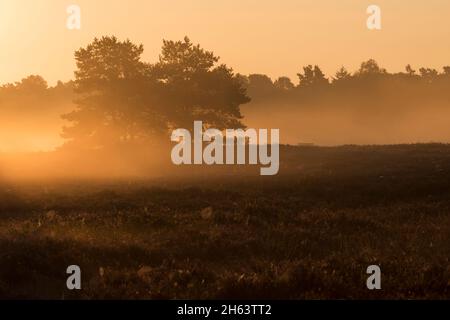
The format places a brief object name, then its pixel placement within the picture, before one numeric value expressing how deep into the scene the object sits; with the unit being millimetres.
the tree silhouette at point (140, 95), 71562
